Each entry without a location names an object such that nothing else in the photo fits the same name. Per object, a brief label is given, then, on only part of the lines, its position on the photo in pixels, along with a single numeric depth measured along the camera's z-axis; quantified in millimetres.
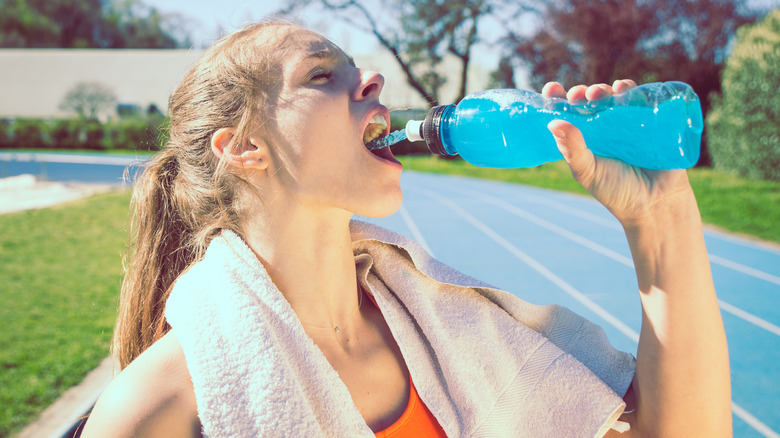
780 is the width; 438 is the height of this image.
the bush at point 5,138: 25609
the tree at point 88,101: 26906
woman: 1186
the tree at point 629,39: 19484
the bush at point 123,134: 25203
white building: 31141
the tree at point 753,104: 12453
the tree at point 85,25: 46344
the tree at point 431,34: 22000
